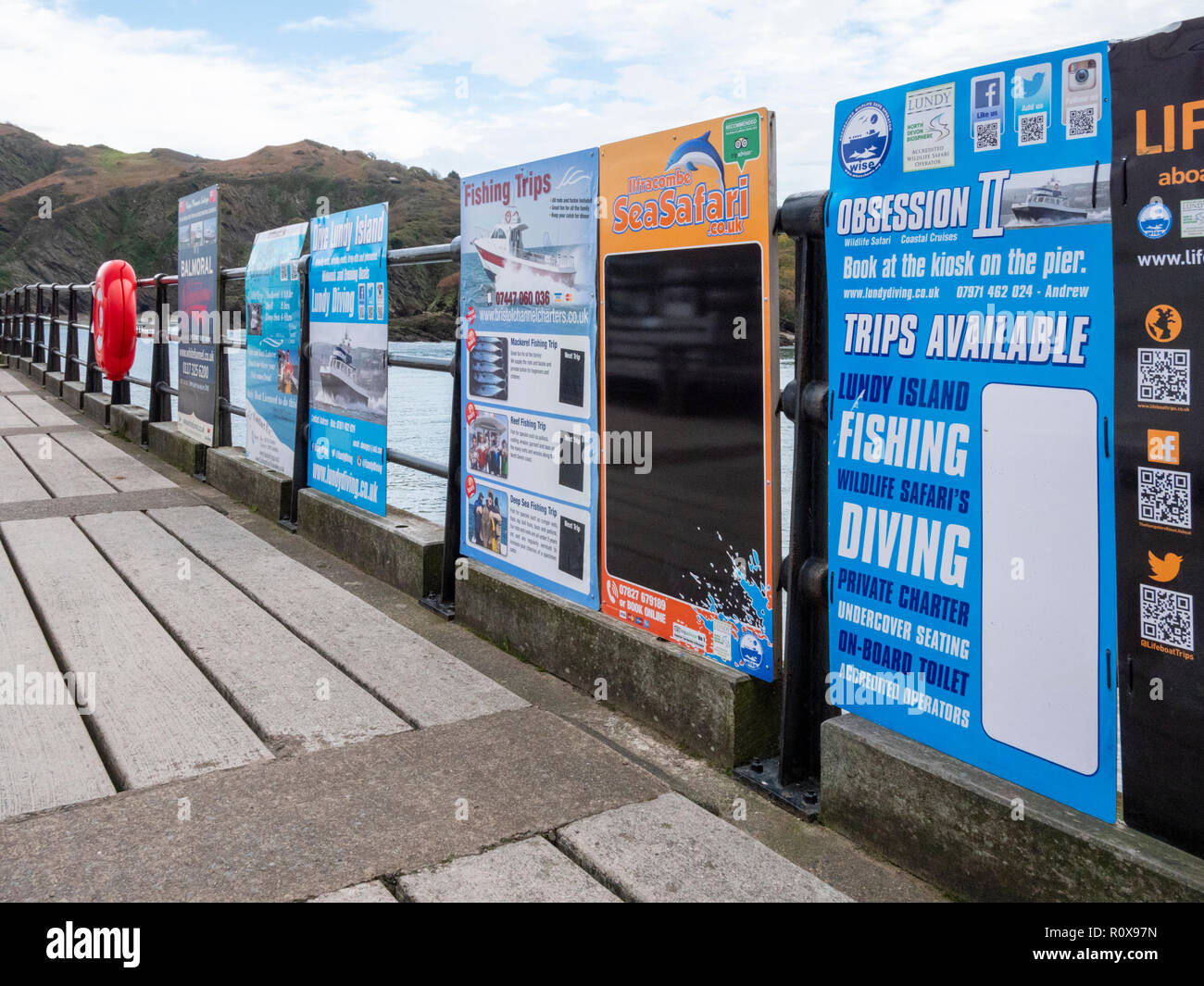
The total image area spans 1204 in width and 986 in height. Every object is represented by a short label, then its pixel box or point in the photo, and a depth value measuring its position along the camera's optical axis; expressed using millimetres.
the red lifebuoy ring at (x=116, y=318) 9734
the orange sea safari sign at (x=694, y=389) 2590
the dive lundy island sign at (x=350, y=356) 4707
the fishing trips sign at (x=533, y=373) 3264
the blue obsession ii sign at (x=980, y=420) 1866
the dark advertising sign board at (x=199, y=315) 7051
